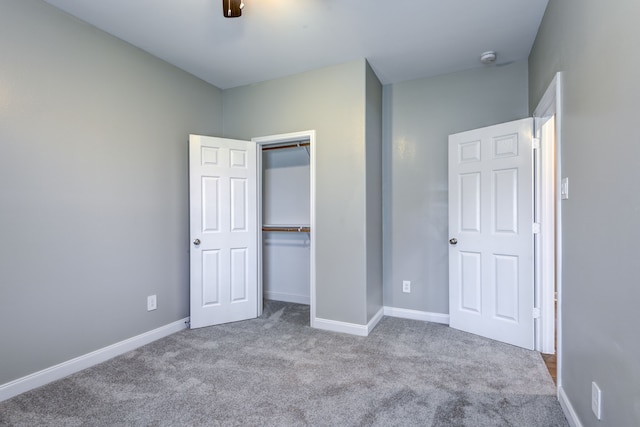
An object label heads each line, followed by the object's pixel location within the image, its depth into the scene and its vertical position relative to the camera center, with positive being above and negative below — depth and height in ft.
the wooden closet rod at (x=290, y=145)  11.75 +2.53
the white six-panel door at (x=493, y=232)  9.02 -0.60
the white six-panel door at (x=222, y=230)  10.71 -0.59
